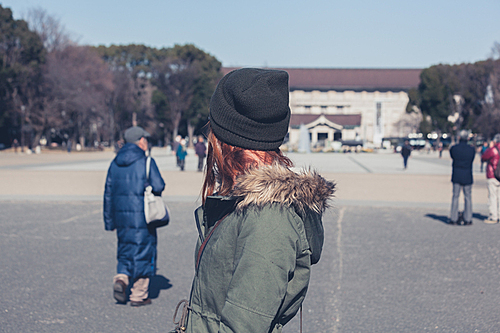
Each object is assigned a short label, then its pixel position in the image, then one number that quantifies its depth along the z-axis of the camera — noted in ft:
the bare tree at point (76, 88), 168.14
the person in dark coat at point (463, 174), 30.01
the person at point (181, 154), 75.51
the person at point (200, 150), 72.28
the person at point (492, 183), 31.37
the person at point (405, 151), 83.10
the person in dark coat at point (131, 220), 15.19
